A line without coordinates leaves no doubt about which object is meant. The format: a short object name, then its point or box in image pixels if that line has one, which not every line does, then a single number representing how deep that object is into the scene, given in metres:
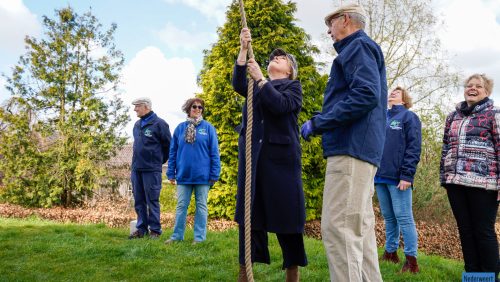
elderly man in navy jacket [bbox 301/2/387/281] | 2.58
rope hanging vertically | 2.44
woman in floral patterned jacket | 3.99
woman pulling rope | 3.33
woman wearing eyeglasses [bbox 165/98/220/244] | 5.97
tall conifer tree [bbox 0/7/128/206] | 13.04
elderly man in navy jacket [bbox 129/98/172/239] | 6.46
